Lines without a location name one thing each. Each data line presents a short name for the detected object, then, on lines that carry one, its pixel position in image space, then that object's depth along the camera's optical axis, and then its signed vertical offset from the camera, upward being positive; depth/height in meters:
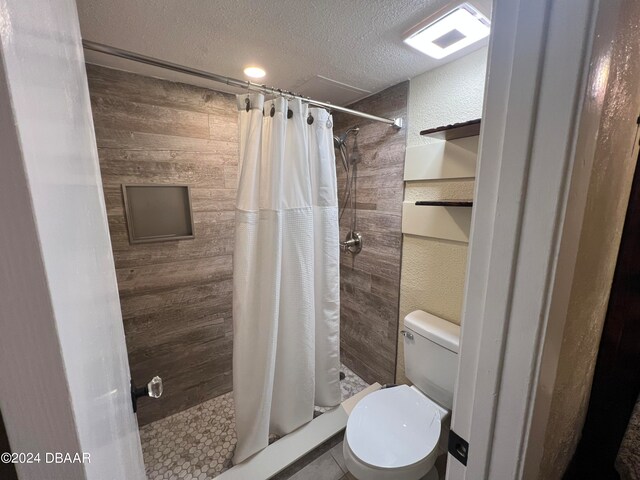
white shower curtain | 1.33 -0.35
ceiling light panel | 1.03 +0.71
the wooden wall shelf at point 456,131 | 1.17 +0.32
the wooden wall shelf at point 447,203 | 1.22 -0.02
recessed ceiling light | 1.45 +0.72
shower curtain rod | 0.88 +0.50
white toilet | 1.10 -1.08
